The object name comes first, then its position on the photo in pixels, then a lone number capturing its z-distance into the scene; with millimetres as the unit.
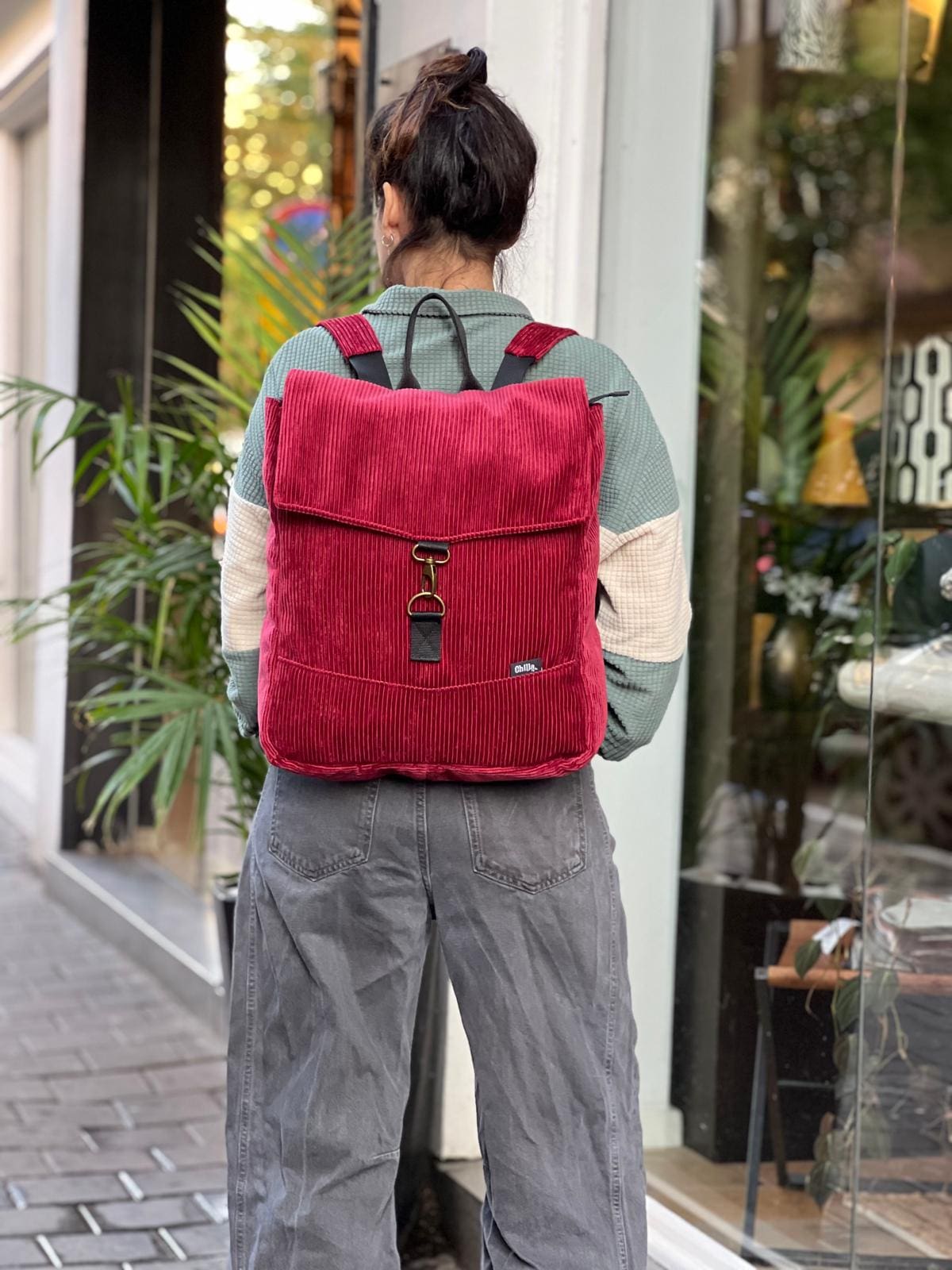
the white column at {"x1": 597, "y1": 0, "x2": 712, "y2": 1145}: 3076
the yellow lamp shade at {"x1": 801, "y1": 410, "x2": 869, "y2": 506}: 3775
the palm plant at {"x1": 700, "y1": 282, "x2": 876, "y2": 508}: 3338
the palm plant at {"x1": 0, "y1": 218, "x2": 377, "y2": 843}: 3150
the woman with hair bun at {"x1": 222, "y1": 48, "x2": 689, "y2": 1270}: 1710
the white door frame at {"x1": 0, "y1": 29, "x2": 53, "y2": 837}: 7406
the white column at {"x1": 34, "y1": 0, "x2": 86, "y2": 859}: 5820
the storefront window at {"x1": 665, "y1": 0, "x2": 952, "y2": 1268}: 2543
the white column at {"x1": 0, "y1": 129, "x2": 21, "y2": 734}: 7953
